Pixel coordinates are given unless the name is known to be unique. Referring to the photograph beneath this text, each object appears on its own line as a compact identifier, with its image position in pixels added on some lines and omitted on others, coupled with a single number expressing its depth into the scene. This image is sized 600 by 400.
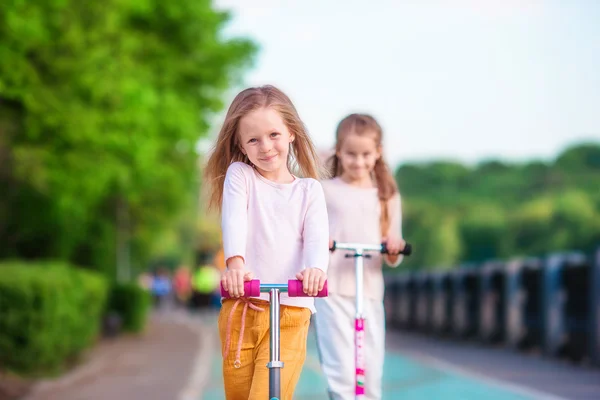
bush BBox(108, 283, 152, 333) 25.31
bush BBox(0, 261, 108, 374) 11.93
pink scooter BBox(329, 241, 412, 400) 5.44
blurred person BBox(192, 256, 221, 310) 38.97
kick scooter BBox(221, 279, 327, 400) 4.00
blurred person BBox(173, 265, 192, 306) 54.78
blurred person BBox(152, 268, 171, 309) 48.09
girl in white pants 5.93
